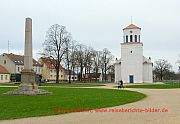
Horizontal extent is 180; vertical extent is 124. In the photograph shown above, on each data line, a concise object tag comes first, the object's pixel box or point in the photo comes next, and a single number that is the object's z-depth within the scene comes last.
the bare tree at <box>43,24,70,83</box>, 67.12
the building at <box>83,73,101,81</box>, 101.31
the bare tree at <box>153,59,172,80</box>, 116.06
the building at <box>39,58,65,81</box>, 122.92
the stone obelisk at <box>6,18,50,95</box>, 27.49
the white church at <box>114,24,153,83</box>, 76.31
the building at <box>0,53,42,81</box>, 99.81
